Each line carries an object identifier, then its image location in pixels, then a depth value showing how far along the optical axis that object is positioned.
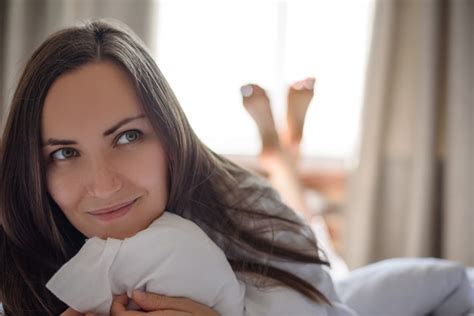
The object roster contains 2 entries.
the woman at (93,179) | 0.80
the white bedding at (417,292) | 1.22
